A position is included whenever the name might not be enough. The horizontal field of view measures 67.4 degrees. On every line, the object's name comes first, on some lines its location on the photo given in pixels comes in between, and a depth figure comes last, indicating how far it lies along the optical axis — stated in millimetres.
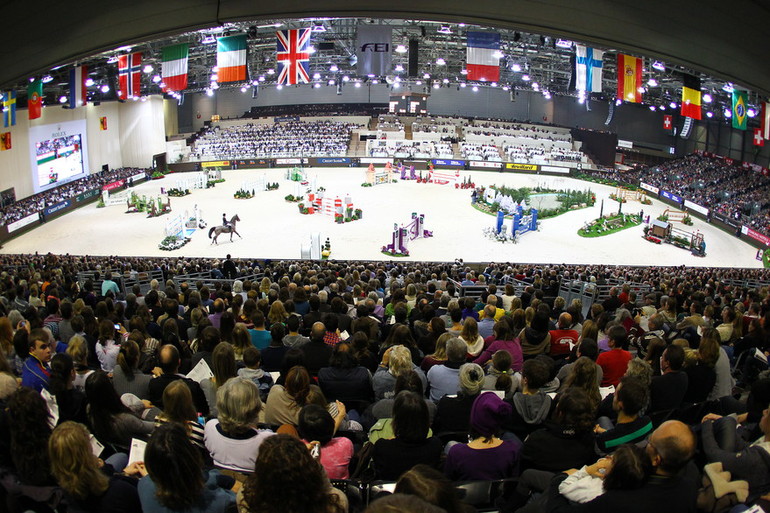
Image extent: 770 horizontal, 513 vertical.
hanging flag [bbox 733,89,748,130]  23141
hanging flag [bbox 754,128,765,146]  32469
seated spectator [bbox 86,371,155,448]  4148
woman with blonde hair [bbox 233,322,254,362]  6438
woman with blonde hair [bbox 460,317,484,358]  6629
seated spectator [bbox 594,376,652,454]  4176
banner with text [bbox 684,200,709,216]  34094
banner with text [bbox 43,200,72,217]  31172
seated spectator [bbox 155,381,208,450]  4047
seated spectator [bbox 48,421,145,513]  3137
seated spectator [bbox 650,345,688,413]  5281
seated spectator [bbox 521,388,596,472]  3969
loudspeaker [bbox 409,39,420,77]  26094
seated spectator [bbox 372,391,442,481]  3885
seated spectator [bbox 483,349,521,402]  5137
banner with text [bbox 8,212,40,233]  28144
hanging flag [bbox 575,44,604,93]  22438
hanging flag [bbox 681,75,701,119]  21641
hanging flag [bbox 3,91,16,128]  24941
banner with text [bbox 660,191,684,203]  37112
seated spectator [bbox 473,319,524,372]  6352
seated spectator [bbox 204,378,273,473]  3811
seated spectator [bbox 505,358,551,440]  4582
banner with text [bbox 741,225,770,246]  27494
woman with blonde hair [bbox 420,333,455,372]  6154
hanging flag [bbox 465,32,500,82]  20562
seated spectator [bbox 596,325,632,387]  6148
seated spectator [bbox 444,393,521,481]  3930
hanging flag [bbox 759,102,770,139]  22312
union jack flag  22781
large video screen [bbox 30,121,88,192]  34625
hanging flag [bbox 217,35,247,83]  21734
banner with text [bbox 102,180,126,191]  37825
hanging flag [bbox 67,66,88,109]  26141
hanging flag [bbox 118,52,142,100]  25500
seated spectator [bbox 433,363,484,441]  4812
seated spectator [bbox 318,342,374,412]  5410
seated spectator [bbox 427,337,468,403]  5578
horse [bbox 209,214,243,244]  25266
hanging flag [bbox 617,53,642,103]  22328
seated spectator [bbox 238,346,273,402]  5410
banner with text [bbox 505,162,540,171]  47406
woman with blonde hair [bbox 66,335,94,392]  5379
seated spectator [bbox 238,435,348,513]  2848
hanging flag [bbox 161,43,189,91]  22734
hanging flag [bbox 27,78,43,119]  24047
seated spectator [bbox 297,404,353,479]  3984
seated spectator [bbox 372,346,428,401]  5312
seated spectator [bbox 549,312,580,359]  7301
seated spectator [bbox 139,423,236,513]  3082
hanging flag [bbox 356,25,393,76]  21391
